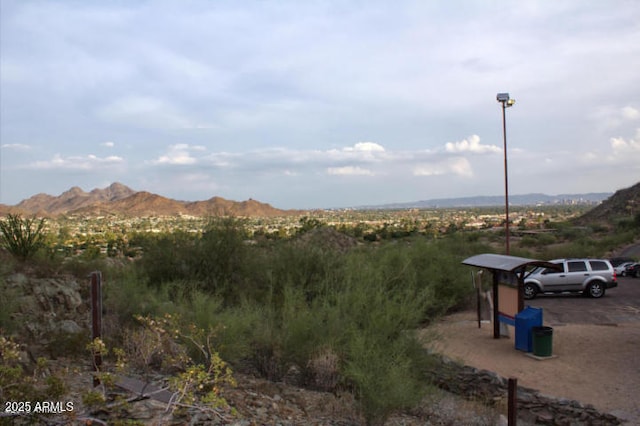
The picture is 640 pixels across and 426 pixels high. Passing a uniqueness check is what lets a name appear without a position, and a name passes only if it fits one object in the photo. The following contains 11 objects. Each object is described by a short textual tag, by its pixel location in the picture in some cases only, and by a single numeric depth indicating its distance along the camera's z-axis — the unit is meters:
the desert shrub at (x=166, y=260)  18.91
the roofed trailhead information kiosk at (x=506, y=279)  14.79
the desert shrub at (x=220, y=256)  18.89
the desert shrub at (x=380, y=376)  8.32
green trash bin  13.92
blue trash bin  14.43
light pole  26.41
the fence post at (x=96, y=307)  7.66
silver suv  24.30
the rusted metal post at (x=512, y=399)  8.31
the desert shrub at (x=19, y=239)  16.09
